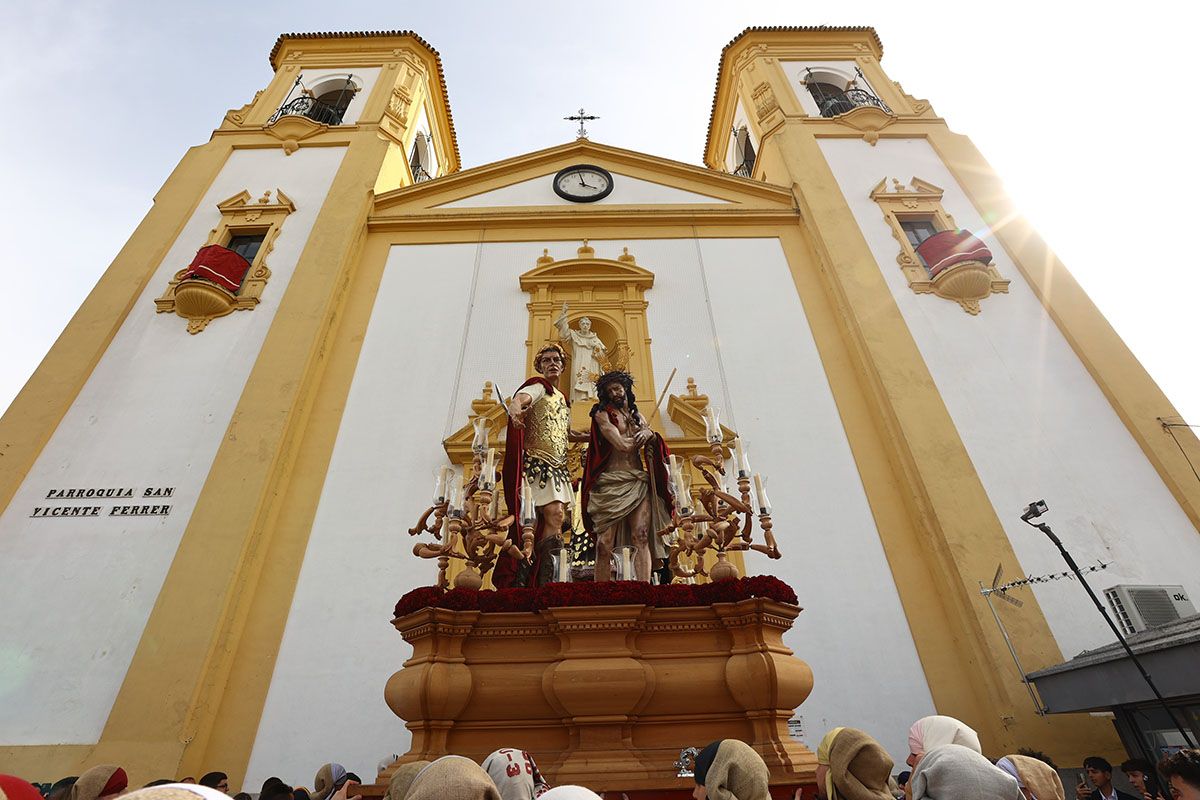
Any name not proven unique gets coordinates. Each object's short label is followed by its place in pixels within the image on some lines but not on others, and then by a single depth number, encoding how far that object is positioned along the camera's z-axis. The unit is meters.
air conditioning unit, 6.96
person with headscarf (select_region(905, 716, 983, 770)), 3.40
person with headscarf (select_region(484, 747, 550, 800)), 2.64
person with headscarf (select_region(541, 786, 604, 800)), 1.87
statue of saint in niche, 9.45
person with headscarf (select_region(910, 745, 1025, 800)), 2.32
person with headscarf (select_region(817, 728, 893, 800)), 2.73
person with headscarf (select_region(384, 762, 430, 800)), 2.38
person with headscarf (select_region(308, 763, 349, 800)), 4.54
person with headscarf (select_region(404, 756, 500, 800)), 1.85
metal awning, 4.71
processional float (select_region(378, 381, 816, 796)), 3.70
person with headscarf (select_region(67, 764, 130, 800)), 3.21
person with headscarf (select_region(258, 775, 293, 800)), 4.21
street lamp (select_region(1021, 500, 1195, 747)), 4.61
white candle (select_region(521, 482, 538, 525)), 4.85
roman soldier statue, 5.46
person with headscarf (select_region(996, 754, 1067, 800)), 2.79
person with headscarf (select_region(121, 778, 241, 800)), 1.30
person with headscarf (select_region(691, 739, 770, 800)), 2.46
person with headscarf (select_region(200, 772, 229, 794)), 4.81
